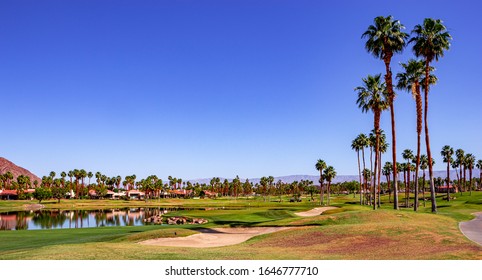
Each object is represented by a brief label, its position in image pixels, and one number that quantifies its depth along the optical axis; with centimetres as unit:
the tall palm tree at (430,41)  5159
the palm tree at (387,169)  14462
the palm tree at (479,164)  16755
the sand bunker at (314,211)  7620
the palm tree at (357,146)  10054
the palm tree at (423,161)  11707
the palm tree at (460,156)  13838
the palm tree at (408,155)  11364
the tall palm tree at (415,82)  5394
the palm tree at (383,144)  9495
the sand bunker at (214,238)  3403
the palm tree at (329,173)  12219
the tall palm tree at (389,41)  5241
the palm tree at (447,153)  12625
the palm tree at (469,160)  14238
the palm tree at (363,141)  9728
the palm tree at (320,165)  12319
